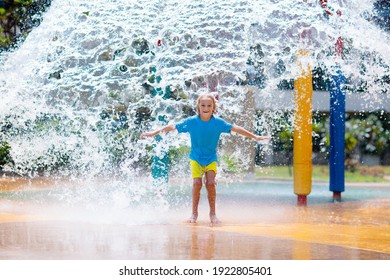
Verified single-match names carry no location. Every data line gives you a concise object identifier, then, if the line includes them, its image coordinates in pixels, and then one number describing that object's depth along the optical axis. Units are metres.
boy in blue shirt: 10.96
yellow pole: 14.47
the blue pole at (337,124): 15.65
